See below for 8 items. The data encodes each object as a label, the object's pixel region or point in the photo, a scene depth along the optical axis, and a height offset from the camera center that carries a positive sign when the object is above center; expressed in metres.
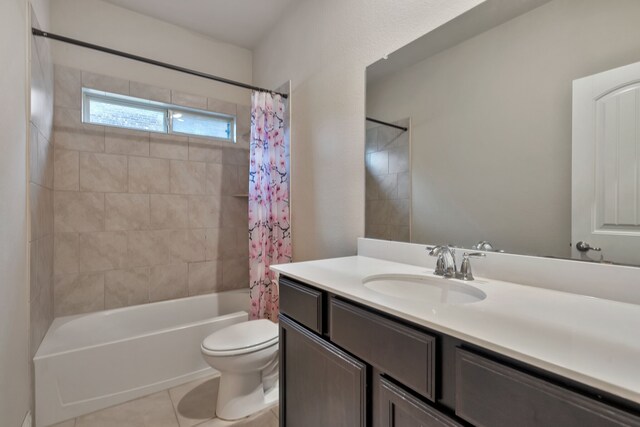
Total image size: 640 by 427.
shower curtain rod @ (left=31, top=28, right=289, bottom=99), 1.54 +0.97
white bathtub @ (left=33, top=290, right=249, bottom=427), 1.58 -0.92
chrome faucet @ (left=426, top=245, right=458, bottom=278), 1.10 -0.19
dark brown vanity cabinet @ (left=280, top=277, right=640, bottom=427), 0.49 -0.40
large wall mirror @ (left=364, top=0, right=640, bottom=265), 0.83 +0.31
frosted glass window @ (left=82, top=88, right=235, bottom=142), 2.24 +0.84
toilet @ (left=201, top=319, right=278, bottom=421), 1.55 -0.85
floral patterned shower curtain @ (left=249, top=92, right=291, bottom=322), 2.20 +0.08
